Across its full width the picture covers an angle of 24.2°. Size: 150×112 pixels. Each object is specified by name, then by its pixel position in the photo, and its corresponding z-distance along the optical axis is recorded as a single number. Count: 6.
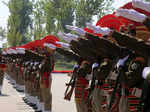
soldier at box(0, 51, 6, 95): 14.87
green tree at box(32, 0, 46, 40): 64.70
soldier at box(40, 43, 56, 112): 9.04
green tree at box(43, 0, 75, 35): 57.56
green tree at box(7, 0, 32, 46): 63.94
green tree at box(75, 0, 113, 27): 53.78
